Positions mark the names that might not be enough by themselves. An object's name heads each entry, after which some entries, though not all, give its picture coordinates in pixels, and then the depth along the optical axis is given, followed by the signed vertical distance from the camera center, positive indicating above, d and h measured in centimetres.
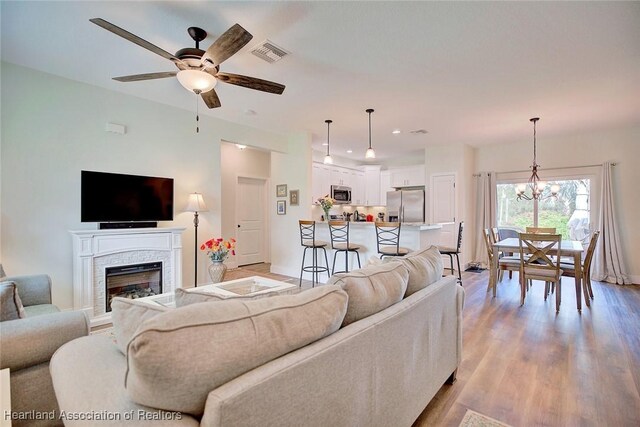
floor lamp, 406 +7
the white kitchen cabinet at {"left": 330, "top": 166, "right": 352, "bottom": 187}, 703 +93
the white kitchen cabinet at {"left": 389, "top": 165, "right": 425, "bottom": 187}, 709 +93
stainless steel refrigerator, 664 +19
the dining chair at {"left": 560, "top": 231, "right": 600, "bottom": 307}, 371 -71
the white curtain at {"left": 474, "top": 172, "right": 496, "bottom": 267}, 617 +9
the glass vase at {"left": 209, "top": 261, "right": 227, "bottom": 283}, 384 -75
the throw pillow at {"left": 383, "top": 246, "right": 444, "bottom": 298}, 175 -35
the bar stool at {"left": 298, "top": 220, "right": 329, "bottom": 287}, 455 -49
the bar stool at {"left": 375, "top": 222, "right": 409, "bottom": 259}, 391 -37
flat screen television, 331 +20
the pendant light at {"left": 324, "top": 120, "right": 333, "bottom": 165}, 454 +85
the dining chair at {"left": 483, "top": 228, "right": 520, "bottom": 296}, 405 -68
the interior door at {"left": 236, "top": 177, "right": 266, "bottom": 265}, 673 -16
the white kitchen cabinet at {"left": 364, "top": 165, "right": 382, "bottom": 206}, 790 +77
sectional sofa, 72 -47
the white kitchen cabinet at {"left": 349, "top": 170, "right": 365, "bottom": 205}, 767 +70
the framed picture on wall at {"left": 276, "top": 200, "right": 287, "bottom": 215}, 563 +13
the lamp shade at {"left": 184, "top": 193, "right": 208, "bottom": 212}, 405 +14
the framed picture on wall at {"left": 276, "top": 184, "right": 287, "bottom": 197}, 564 +46
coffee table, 240 -69
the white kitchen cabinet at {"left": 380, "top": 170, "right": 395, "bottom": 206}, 769 +76
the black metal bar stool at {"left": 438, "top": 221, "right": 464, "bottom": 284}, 405 -52
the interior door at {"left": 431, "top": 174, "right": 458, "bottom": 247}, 611 +20
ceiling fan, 196 +117
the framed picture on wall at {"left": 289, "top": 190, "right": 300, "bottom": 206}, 541 +31
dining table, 356 -50
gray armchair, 132 -64
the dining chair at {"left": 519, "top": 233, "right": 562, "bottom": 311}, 355 -66
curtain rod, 519 +86
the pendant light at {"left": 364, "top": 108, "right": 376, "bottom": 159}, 411 +87
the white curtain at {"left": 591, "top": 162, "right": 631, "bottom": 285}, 498 -50
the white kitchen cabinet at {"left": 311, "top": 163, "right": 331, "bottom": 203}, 658 +76
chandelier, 489 +46
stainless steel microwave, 700 +48
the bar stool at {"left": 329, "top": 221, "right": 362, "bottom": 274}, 433 -43
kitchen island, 414 -36
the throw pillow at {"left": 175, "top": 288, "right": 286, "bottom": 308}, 108 -31
